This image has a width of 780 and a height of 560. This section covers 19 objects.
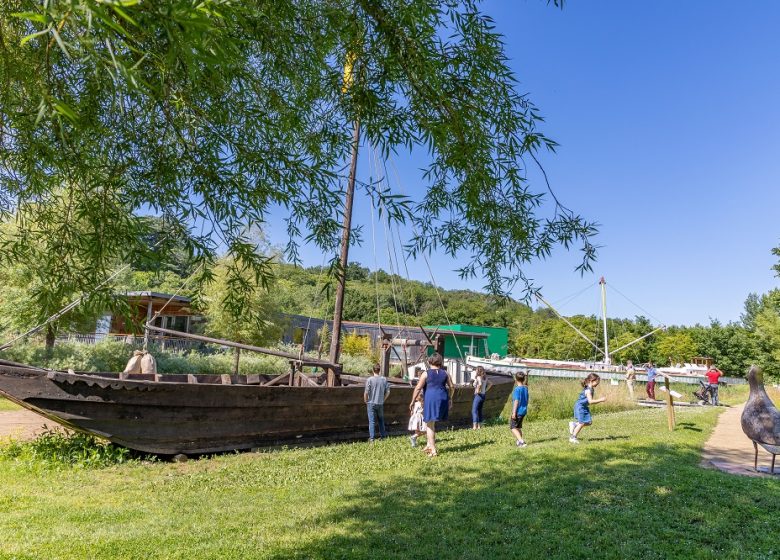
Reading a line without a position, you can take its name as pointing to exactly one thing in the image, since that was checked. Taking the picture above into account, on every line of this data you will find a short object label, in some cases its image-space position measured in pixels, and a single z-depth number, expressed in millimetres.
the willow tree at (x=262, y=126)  2617
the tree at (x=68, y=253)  2326
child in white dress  9281
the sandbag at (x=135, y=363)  10305
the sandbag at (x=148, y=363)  10219
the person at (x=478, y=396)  12391
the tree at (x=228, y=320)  22875
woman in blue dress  8531
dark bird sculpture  6578
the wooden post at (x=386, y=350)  12289
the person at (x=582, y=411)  9289
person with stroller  19277
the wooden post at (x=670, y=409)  10675
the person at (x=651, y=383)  20266
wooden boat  7477
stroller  20148
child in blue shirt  9215
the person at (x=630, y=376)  20166
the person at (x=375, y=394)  10023
